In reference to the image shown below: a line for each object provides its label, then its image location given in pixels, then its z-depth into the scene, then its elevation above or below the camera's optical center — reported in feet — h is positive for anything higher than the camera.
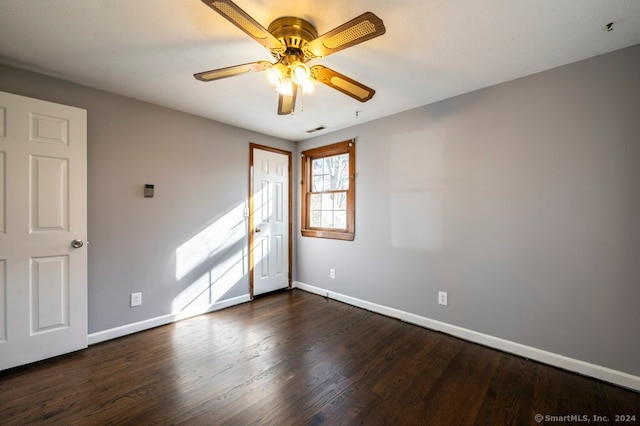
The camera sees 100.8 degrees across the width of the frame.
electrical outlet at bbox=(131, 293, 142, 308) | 8.78 -2.92
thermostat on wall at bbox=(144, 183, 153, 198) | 9.00 +0.74
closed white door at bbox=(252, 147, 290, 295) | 12.26 -0.43
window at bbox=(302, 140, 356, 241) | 11.56 +0.99
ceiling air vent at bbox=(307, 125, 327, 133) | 11.62 +3.72
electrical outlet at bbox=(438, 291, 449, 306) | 8.80 -2.89
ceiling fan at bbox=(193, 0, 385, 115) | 4.10 +2.85
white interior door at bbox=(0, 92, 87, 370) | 6.58 -0.46
